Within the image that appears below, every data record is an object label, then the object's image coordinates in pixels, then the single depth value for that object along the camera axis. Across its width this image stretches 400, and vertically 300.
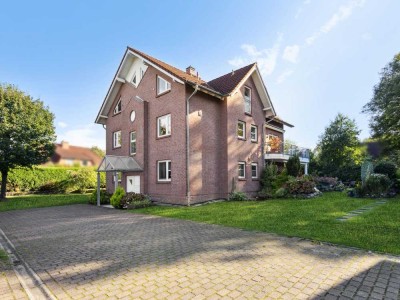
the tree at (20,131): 20.67
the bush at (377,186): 16.17
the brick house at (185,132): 16.47
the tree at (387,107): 26.20
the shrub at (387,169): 19.72
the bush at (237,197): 17.83
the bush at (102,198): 18.89
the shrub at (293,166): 21.62
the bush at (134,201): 15.65
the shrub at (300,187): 18.09
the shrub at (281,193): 18.34
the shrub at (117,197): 15.88
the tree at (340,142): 38.58
